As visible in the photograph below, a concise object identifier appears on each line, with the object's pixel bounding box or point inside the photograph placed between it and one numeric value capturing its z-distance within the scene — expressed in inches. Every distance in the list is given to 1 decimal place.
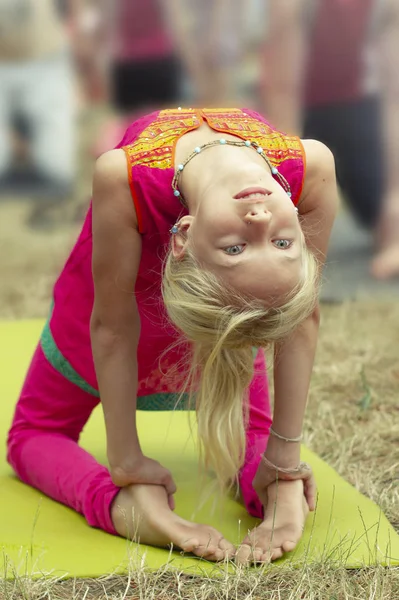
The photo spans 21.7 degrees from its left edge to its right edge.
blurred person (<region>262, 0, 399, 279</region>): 169.2
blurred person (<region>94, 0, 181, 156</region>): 191.6
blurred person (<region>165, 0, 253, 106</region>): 185.5
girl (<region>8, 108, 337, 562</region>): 69.3
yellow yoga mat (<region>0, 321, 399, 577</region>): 75.7
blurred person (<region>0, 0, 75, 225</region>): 208.5
